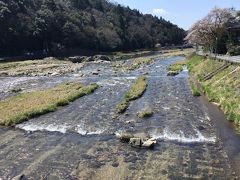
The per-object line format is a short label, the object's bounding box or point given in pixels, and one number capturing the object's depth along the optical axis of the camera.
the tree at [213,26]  45.63
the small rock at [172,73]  37.94
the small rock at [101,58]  69.93
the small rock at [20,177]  10.94
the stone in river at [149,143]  13.40
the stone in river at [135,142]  13.61
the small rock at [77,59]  66.91
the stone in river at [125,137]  14.33
